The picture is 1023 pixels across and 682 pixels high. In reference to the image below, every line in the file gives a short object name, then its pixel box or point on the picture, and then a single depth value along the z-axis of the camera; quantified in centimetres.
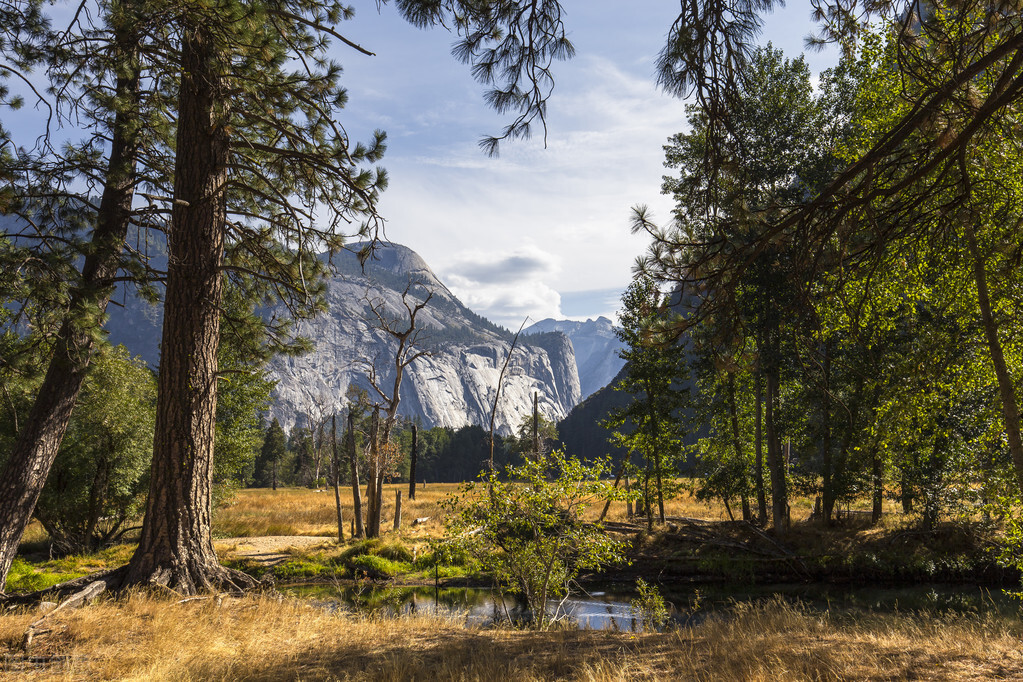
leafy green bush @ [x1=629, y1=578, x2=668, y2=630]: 993
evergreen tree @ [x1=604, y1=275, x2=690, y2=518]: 2212
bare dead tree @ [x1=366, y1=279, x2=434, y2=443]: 1961
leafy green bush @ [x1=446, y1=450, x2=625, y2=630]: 919
